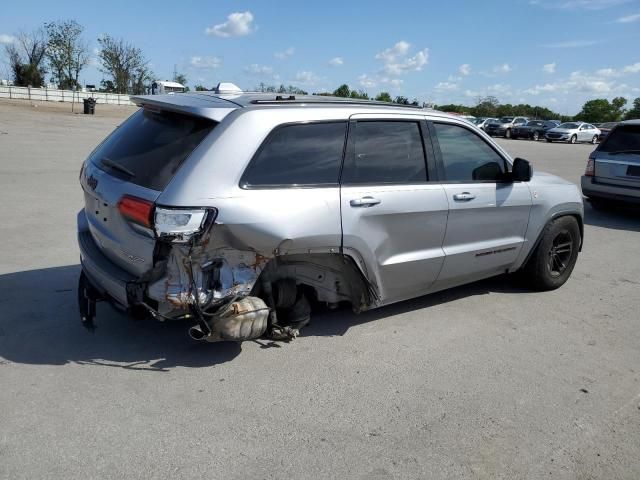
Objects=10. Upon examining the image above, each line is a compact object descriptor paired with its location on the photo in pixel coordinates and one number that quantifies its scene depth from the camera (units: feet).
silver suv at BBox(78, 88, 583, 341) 11.23
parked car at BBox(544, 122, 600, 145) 136.05
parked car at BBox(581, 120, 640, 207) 31.30
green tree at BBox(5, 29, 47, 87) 200.85
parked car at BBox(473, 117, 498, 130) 154.30
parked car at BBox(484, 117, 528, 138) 150.41
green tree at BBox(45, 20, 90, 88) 206.49
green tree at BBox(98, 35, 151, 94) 210.59
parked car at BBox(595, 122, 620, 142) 146.18
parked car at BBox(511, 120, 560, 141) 146.82
